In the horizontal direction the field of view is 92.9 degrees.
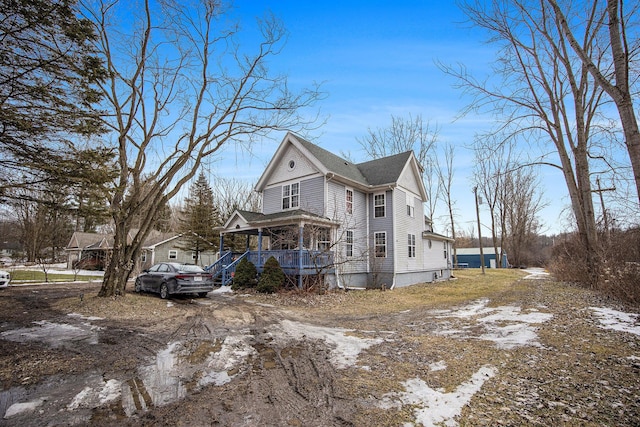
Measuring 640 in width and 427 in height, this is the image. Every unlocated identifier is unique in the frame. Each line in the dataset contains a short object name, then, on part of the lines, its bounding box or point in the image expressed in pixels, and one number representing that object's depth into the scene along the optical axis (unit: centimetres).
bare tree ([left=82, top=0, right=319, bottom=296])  1048
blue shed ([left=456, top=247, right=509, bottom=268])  4797
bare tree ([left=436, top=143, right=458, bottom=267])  3456
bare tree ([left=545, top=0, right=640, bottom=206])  536
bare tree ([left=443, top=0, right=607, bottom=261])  1161
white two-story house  1507
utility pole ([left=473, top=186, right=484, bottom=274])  2920
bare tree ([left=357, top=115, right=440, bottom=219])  3112
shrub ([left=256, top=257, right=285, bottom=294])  1362
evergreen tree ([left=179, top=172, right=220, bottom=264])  2798
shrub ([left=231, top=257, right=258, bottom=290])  1462
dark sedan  1184
